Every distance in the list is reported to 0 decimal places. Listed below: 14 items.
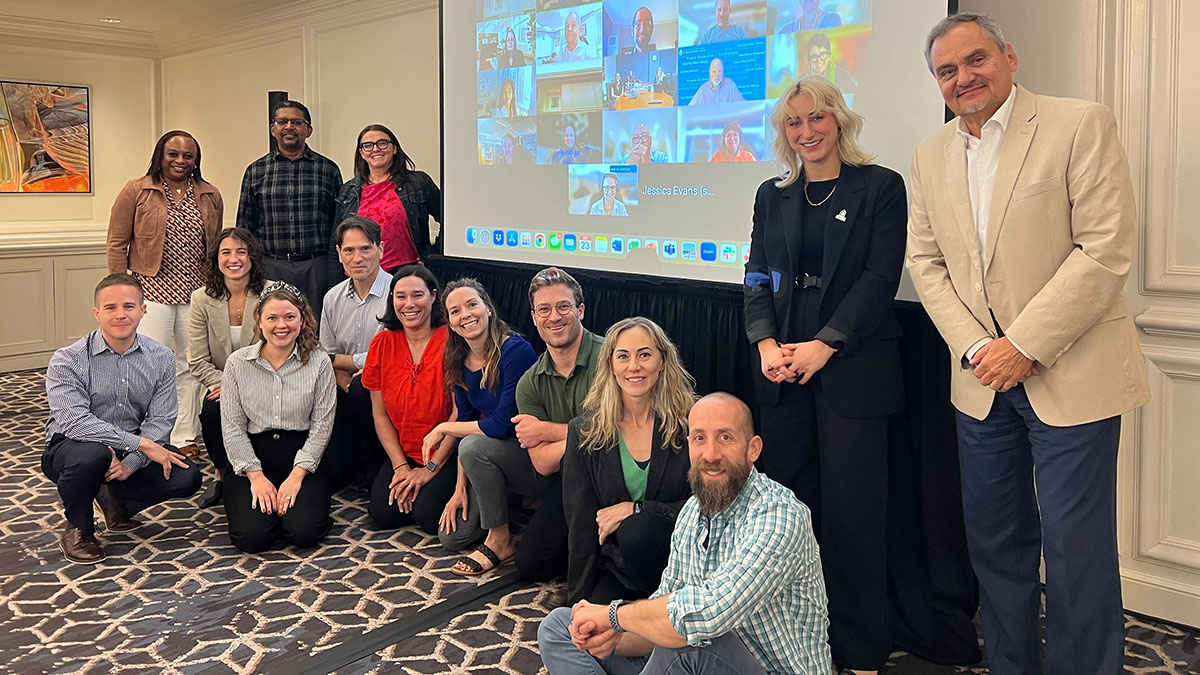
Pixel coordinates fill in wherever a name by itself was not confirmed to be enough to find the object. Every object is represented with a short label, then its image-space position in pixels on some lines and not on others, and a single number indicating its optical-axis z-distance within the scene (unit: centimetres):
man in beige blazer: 222
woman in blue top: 351
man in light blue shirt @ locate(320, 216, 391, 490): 424
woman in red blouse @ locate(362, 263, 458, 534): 382
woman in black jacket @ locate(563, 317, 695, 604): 285
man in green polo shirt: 331
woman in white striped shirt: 374
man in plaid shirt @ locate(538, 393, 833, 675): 201
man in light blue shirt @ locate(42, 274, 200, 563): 357
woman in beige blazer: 443
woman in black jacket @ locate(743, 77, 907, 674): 267
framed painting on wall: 744
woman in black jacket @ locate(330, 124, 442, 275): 473
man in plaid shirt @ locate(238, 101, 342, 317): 491
